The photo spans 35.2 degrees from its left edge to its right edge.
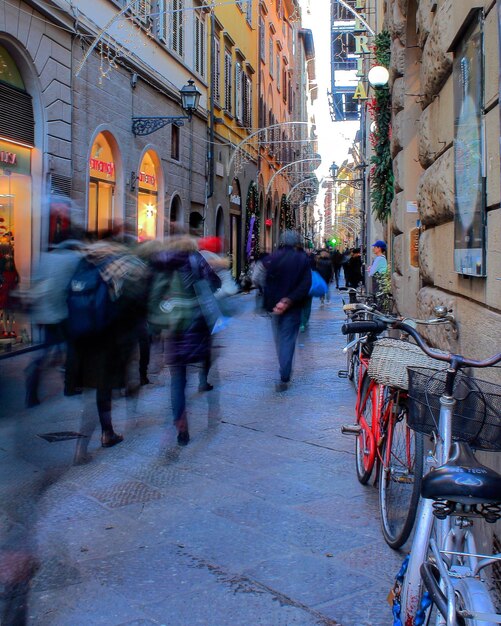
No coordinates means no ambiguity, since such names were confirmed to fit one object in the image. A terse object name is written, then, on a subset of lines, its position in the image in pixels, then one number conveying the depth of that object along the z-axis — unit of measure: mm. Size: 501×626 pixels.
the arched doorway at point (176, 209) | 20844
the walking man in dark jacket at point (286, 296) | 8578
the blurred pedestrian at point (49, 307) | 4137
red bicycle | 3705
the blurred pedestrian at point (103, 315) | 4359
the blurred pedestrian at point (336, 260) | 31533
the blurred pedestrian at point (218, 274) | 7098
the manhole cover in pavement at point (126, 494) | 4680
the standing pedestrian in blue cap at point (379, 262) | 12734
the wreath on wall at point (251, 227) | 31219
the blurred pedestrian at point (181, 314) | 6078
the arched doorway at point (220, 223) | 26438
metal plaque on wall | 4188
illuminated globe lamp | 11109
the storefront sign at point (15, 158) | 11422
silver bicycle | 2094
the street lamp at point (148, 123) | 16625
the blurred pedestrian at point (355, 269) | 22750
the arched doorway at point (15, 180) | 11375
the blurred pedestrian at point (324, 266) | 19969
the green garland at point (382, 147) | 11062
